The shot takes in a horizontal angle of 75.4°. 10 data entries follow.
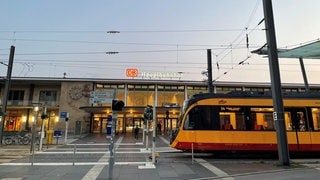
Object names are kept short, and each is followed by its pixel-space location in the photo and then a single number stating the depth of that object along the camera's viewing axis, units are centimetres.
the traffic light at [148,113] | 1007
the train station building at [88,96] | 2943
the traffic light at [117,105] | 632
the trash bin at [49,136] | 1650
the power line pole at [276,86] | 907
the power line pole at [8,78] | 1612
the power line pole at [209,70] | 1518
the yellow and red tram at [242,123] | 1065
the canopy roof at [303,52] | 1250
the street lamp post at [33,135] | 1143
